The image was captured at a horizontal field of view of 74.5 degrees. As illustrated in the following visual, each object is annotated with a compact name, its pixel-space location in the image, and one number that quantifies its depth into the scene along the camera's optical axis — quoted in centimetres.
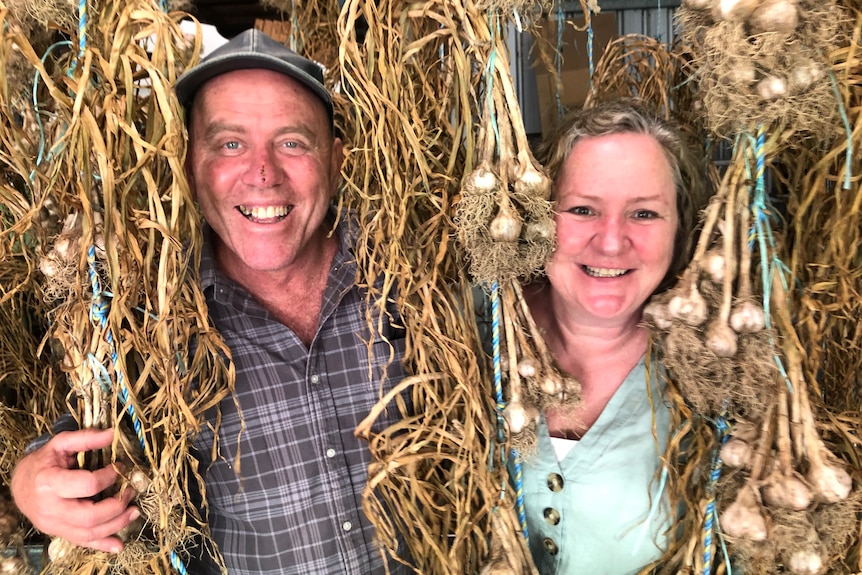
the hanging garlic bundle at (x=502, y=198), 72
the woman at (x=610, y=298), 85
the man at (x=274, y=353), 87
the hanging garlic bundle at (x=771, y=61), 64
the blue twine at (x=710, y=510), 77
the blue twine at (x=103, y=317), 71
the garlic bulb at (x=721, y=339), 71
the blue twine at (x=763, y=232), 69
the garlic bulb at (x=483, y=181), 72
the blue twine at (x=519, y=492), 81
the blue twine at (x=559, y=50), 89
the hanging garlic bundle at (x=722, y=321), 71
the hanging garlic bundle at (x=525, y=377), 78
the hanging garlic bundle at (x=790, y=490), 69
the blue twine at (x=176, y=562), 78
